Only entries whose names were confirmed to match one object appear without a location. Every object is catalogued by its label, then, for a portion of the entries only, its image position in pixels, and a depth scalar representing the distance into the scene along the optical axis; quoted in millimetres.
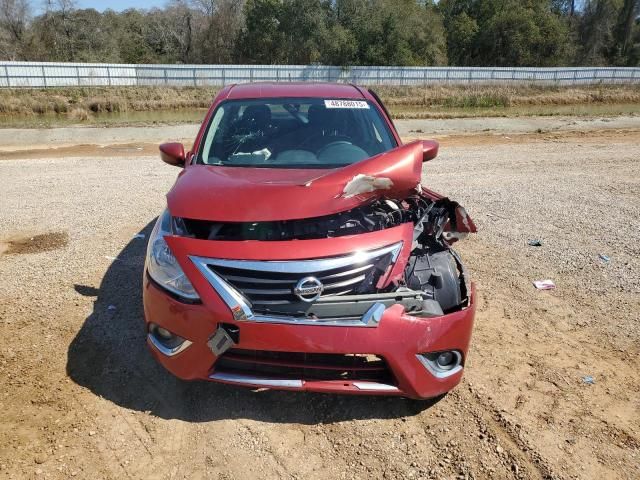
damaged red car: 2602
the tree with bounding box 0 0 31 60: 42162
